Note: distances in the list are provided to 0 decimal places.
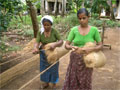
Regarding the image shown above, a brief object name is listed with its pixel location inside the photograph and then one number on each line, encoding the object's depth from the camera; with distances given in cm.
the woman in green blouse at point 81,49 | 195
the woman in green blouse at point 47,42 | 240
